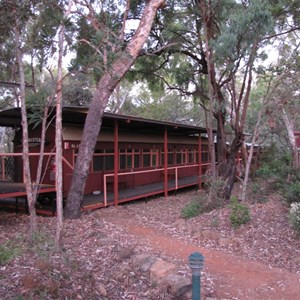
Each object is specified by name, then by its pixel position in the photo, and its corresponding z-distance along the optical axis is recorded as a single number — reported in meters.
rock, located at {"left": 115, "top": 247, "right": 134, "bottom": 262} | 5.97
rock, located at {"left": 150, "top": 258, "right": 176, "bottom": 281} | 5.22
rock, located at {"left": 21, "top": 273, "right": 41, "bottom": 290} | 4.14
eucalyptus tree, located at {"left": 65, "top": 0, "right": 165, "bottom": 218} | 9.35
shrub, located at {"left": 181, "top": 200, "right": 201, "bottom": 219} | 9.27
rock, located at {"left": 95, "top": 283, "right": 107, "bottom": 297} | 4.70
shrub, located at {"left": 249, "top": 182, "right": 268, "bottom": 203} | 10.49
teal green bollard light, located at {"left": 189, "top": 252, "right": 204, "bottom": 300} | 3.45
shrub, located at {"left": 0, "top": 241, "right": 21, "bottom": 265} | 5.00
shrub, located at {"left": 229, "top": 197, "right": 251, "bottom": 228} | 7.73
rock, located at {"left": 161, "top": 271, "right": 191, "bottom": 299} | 4.82
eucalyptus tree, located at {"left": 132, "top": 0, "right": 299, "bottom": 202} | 9.90
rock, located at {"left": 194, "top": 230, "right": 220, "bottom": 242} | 7.46
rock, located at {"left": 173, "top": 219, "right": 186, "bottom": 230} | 8.52
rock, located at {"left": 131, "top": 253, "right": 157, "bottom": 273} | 5.54
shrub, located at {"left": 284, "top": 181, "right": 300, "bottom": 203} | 8.66
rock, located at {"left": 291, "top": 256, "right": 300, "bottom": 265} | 6.07
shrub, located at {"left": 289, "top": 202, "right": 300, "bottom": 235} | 6.93
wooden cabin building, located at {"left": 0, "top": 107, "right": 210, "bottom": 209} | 11.34
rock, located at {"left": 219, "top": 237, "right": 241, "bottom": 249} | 7.01
